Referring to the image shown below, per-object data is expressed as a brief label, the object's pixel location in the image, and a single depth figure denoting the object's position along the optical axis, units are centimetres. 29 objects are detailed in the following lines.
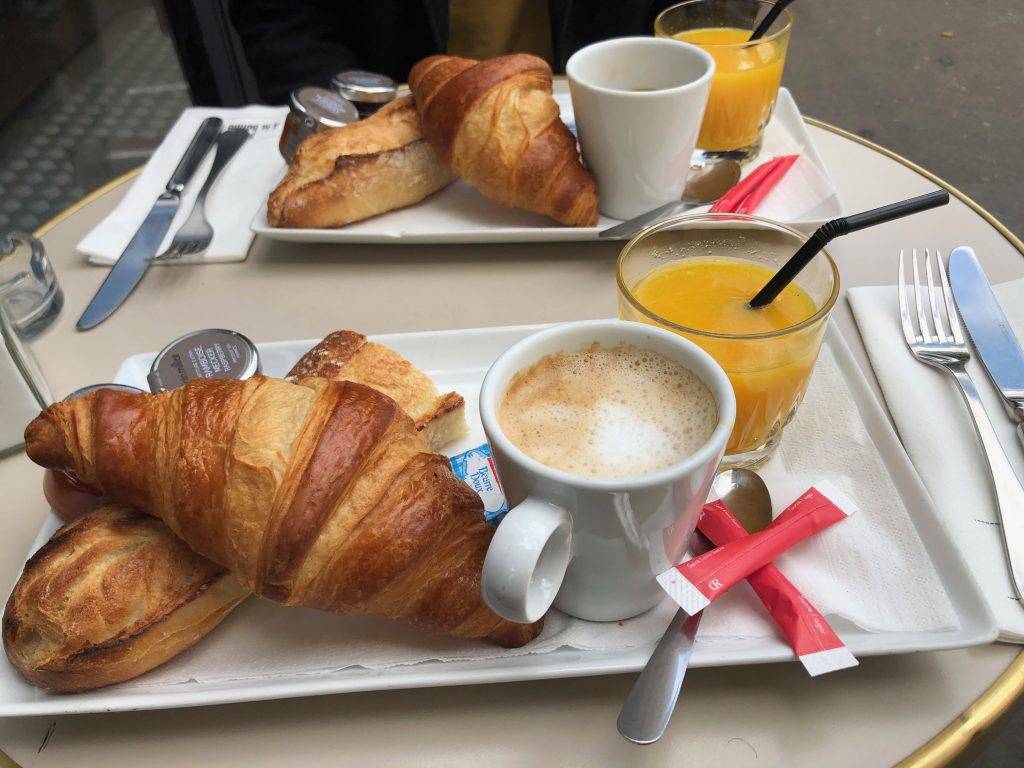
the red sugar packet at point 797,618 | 23
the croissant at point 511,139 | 44
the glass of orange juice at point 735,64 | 47
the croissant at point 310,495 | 24
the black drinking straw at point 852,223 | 28
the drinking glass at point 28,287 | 41
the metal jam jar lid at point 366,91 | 54
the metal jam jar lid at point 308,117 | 50
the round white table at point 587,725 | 24
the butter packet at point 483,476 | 30
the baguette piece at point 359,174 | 45
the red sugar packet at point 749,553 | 25
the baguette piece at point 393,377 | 32
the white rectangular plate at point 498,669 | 24
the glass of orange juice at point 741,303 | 28
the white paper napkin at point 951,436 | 27
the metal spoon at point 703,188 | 45
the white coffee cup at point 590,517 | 21
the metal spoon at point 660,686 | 23
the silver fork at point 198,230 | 45
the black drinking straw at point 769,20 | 48
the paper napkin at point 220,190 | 46
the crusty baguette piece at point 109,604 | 24
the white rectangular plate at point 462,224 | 44
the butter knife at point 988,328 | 32
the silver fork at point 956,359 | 28
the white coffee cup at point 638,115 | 42
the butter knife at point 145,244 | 42
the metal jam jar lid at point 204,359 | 34
